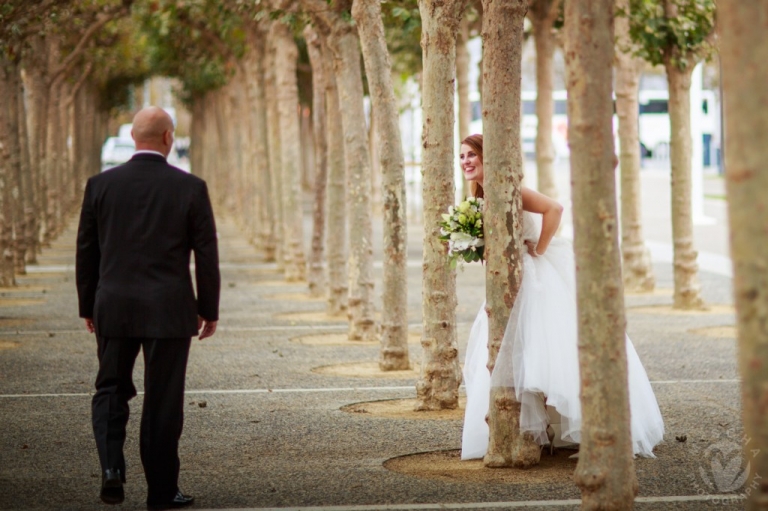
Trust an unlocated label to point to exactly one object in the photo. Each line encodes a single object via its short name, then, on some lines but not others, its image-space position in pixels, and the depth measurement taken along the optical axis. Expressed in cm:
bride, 1272
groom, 1077
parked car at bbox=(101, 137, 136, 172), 14030
